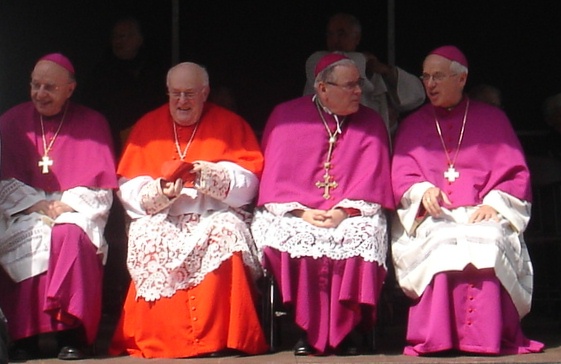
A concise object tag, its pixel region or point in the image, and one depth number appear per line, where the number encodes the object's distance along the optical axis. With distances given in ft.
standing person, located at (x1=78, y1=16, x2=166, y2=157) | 60.85
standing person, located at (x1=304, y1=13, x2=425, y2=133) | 58.75
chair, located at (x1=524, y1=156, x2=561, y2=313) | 58.85
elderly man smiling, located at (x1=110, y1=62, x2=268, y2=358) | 51.47
